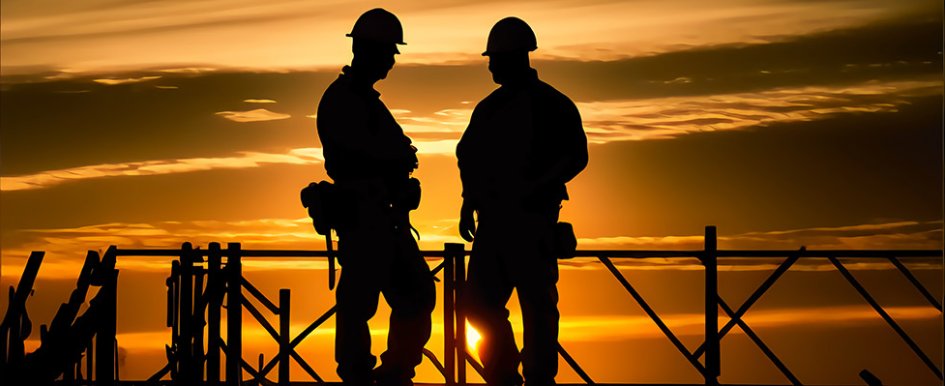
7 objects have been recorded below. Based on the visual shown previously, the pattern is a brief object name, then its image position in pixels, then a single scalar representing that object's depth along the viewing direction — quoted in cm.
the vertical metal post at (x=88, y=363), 1819
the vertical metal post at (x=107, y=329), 1800
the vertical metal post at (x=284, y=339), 1828
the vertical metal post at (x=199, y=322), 1811
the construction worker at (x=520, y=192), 1457
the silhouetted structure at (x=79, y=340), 1797
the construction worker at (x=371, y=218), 1461
